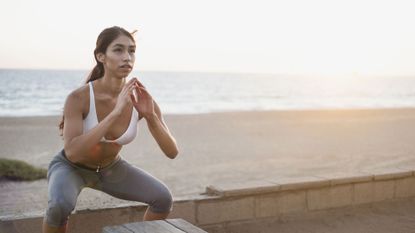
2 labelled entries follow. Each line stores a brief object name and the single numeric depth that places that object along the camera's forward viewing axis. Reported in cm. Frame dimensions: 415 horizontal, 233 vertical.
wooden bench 279
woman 313
